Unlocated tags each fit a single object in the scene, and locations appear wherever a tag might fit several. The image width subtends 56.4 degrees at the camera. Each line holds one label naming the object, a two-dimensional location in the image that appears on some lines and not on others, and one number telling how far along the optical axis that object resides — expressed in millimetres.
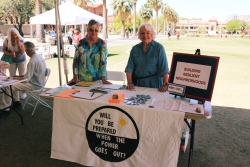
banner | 2207
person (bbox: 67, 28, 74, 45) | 14845
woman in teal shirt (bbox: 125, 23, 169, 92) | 2806
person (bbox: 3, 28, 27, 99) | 4812
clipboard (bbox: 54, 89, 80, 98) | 2508
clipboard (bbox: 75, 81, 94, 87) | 2964
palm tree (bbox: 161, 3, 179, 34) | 69506
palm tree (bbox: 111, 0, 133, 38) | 41284
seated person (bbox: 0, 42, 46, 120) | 3924
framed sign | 2275
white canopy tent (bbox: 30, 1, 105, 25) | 10289
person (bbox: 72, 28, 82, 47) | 11984
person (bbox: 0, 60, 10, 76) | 4168
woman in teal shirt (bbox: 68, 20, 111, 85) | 3125
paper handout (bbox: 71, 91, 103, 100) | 2473
